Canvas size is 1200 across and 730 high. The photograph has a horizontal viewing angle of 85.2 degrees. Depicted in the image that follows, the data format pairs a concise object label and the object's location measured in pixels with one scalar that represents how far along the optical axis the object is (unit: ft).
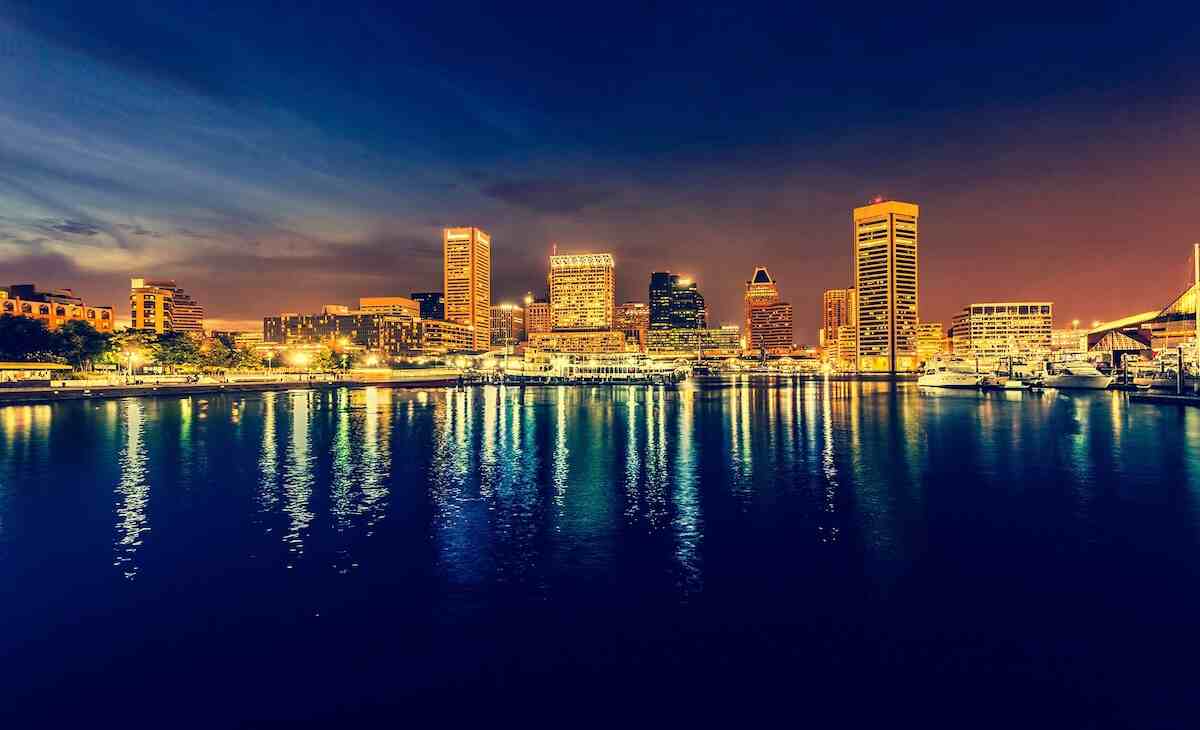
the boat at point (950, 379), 612.29
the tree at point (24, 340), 414.62
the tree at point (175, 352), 543.76
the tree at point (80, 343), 447.83
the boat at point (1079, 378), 501.97
